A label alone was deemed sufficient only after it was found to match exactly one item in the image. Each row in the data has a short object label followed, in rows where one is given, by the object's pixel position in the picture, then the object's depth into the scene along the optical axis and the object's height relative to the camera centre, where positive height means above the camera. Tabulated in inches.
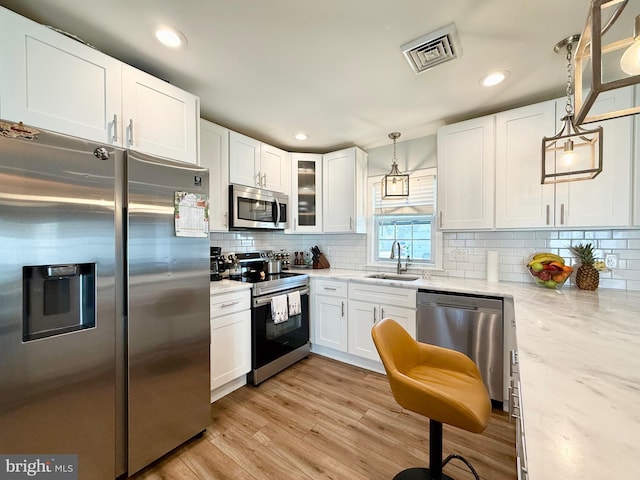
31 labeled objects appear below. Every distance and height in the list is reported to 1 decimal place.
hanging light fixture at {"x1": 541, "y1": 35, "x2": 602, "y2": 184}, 52.2 +19.7
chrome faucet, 118.6 -10.8
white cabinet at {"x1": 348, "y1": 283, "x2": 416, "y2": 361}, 95.4 -28.5
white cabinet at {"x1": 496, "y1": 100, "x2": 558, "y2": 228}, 83.3 +23.2
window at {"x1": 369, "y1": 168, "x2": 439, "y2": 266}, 117.4 +7.1
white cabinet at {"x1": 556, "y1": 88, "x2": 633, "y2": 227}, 73.6 +15.5
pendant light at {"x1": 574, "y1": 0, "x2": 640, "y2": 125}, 25.0 +19.5
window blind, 116.7 +17.5
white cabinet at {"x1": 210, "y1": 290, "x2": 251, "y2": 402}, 81.4 -34.4
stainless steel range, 93.8 -31.3
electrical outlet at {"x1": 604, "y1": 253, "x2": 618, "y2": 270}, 82.5 -7.6
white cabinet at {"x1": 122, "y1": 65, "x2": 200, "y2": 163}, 61.8 +31.1
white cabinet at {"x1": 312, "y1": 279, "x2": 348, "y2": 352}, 111.0 -34.0
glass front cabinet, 130.8 +22.0
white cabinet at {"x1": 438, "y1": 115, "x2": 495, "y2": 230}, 92.4 +23.1
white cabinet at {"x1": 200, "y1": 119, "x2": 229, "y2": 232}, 93.4 +26.5
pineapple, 80.5 -11.0
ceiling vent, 58.0 +44.8
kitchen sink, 114.7 -18.1
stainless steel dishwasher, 79.5 -29.5
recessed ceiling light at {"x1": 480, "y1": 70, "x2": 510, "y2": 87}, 73.2 +46.0
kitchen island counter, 18.0 -15.5
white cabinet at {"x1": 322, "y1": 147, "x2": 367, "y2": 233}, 124.3 +22.6
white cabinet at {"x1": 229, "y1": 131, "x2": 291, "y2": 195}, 104.0 +31.7
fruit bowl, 80.7 -10.6
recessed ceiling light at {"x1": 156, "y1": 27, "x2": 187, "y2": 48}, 57.7 +45.7
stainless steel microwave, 101.8 +12.2
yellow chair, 39.6 -27.0
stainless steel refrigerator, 42.8 -12.9
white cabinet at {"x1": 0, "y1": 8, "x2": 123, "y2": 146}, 46.5 +30.7
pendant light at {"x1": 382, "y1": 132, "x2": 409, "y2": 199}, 105.4 +20.7
